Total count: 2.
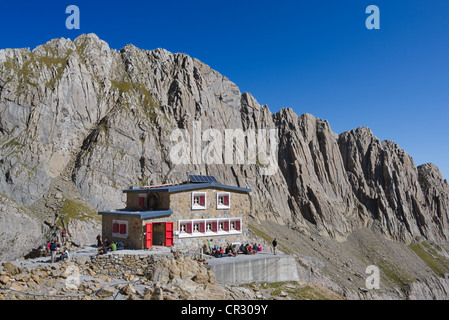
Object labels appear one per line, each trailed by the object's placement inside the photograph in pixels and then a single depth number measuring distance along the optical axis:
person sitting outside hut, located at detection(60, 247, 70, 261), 28.45
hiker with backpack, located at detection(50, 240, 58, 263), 28.42
